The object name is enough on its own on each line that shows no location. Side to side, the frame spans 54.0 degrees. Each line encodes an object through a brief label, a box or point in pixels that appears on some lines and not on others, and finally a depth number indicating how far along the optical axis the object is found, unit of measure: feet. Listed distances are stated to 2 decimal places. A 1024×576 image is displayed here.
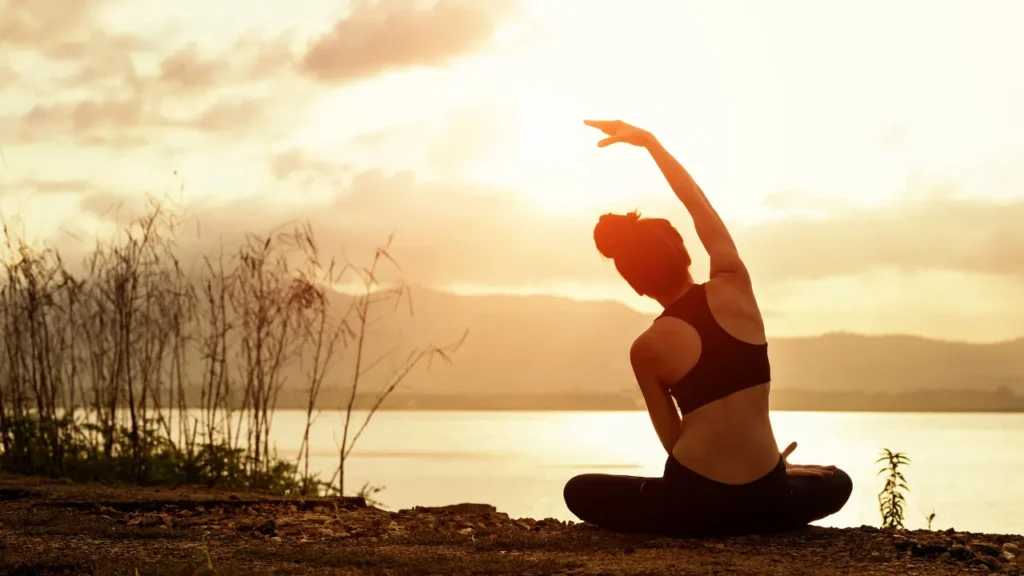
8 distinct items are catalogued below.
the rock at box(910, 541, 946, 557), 10.69
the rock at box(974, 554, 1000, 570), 10.12
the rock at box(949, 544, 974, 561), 10.50
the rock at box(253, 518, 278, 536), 13.01
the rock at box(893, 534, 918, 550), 10.94
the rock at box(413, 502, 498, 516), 15.33
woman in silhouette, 10.61
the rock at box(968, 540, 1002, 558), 10.66
